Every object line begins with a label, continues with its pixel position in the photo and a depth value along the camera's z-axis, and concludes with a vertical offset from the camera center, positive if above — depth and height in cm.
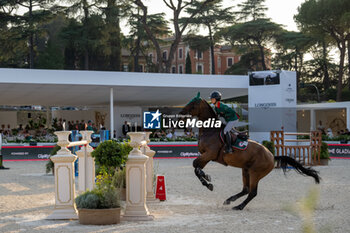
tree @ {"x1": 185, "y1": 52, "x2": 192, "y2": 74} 7350 +793
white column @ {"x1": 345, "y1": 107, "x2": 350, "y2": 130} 3110 -14
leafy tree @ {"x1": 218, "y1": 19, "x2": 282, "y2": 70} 5303 +952
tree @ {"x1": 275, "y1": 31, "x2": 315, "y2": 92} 4888 +772
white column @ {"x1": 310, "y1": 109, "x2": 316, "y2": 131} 3891 -28
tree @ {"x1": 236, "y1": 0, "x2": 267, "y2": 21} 5422 +1256
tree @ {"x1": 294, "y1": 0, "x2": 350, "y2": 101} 4078 +878
